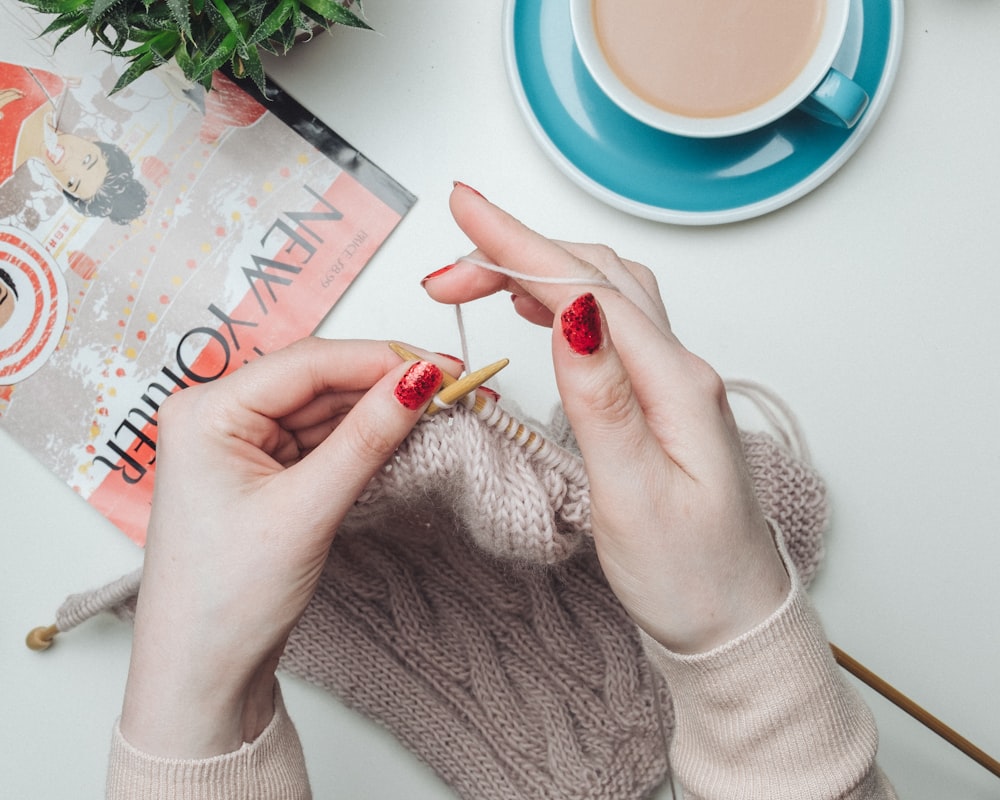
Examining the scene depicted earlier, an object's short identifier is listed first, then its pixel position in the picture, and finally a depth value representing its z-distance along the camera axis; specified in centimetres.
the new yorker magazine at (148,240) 84
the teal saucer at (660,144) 78
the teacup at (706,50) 76
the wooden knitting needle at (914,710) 71
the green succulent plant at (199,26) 66
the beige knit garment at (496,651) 78
